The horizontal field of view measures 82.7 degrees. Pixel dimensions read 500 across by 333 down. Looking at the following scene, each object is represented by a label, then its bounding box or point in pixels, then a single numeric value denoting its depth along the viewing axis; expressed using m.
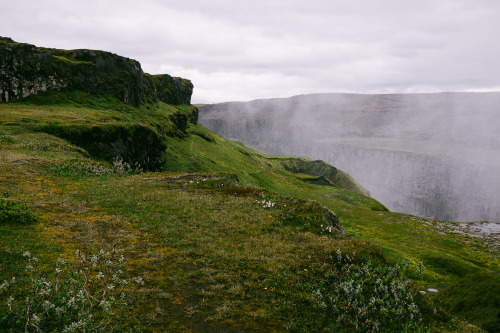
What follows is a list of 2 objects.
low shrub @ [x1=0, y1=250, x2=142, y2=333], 7.82
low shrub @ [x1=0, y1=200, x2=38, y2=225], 14.74
